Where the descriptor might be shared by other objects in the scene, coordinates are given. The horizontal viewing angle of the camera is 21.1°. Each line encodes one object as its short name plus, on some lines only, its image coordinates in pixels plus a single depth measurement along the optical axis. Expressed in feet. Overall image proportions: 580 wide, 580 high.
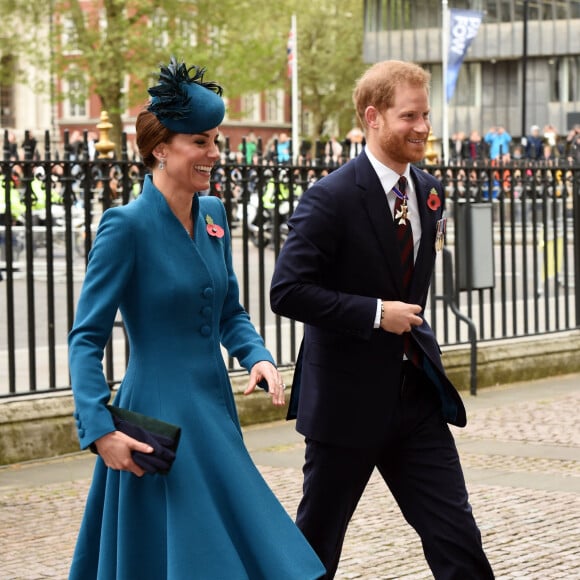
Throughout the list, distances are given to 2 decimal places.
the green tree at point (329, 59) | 214.48
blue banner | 121.29
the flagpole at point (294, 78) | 133.18
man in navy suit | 14.28
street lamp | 171.67
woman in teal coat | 12.39
